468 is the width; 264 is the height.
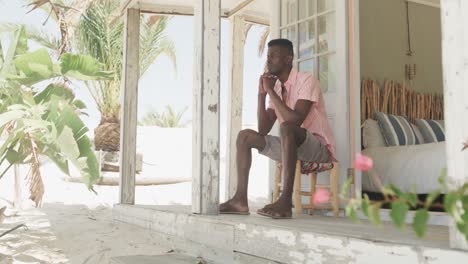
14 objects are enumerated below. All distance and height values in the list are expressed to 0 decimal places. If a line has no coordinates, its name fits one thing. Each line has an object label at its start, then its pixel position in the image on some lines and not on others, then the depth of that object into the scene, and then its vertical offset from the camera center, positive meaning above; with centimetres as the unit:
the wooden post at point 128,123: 543 +41
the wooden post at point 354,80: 393 +67
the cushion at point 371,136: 453 +23
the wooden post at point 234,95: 612 +84
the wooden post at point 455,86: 167 +27
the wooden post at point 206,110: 344 +36
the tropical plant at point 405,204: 65 -6
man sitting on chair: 320 +23
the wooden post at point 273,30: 481 +135
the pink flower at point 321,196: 70 -5
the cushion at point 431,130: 485 +32
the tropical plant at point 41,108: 274 +31
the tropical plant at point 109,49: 1117 +277
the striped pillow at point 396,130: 454 +30
